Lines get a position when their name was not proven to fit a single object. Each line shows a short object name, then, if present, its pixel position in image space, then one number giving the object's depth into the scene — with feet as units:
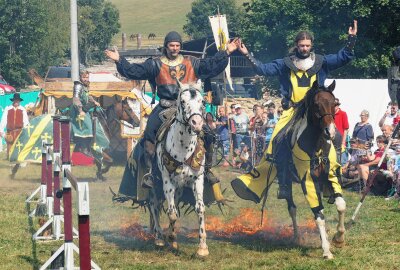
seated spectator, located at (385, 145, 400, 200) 50.65
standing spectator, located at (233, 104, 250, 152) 73.77
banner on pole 65.67
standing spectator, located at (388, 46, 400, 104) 40.02
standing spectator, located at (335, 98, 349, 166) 57.26
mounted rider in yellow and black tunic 35.81
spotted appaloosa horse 32.55
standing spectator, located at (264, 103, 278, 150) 66.26
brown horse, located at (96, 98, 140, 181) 72.74
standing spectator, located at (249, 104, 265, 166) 69.46
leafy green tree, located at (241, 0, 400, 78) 91.45
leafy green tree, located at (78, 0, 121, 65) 288.71
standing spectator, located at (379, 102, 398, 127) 56.75
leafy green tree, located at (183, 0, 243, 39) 333.21
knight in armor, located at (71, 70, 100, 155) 63.16
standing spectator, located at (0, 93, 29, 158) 76.13
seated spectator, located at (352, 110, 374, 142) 57.79
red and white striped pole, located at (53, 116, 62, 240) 36.68
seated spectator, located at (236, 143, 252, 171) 70.03
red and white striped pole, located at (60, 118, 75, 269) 27.07
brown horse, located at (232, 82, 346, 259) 32.40
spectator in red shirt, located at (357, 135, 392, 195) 52.37
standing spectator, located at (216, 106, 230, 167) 74.02
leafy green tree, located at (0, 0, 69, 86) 203.00
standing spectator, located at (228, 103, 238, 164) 74.93
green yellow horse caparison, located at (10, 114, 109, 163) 64.90
